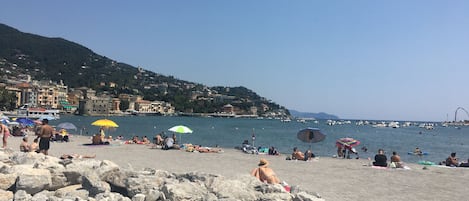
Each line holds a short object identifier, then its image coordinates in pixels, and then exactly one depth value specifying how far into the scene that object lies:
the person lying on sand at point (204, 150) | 23.58
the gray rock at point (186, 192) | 7.16
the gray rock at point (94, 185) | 7.93
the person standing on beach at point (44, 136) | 14.85
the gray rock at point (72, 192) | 7.96
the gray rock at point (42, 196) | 7.54
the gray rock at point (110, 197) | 7.29
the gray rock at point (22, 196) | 7.52
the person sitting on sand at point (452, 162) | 21.50
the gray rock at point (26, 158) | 9.96
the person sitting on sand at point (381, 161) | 18.84
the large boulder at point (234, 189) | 7.23
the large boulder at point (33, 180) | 8.00
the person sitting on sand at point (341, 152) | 27.34
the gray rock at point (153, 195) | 7.30
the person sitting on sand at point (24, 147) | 16.31
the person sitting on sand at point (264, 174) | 9.93
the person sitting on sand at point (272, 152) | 24.83
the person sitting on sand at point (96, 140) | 24.59
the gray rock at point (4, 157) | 10.23
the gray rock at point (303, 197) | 7.04
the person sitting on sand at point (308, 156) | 20.79
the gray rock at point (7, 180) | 7.95
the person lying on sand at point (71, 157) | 13.01
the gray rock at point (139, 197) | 7.43
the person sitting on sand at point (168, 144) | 24.06
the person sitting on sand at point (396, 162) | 18.45
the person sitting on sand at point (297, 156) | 20.93
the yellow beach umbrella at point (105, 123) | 25.73
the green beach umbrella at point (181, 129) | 24.86
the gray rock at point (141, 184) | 7.79
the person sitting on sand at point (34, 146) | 16.20
